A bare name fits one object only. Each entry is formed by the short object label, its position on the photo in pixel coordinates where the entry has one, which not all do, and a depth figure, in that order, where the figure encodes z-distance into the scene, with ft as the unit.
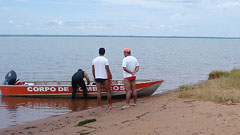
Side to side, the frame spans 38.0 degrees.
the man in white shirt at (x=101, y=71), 32.40
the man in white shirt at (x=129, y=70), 31.68
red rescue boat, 44.88
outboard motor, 49.43
